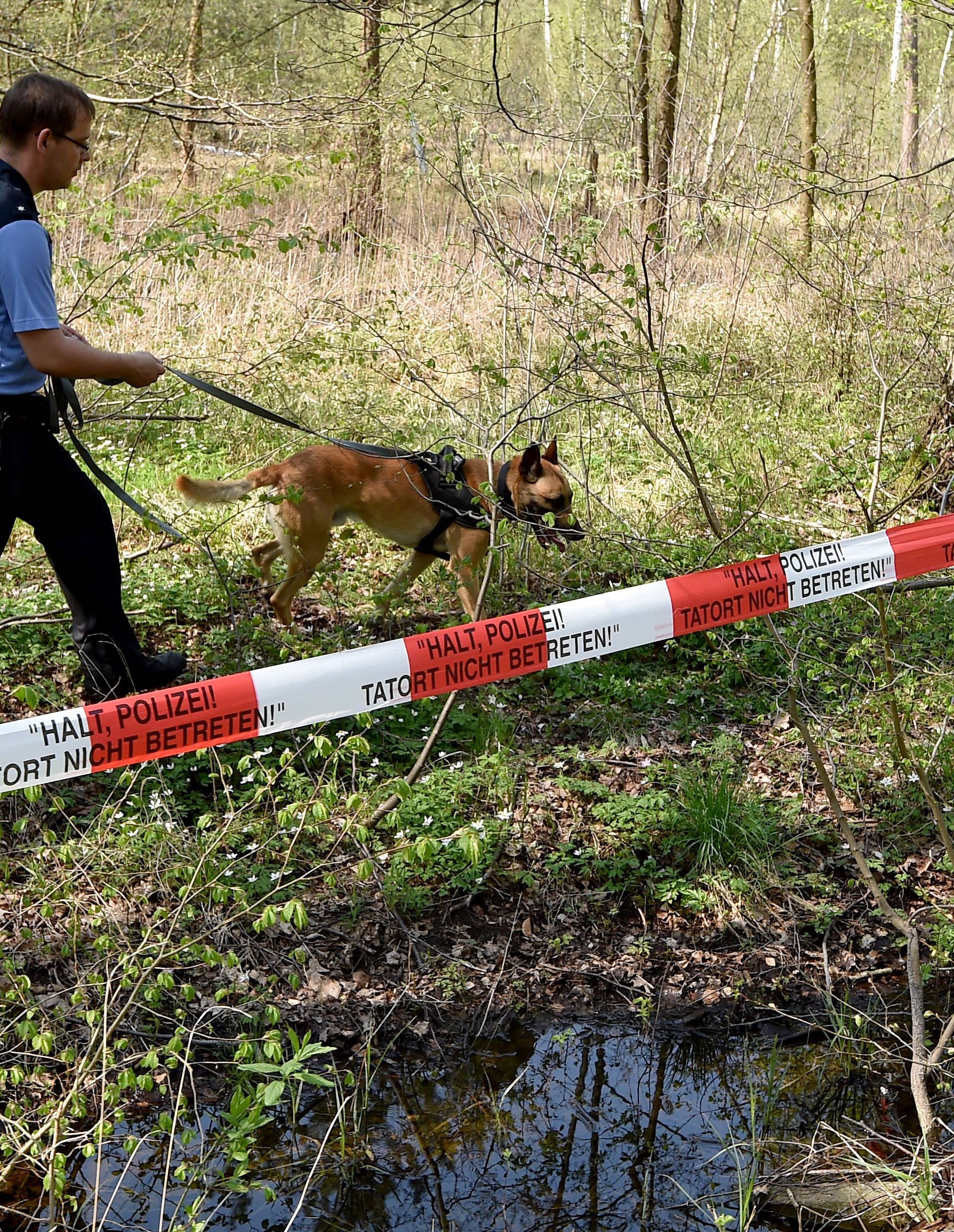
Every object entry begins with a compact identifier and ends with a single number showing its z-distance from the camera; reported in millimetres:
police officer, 3121
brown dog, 5438
